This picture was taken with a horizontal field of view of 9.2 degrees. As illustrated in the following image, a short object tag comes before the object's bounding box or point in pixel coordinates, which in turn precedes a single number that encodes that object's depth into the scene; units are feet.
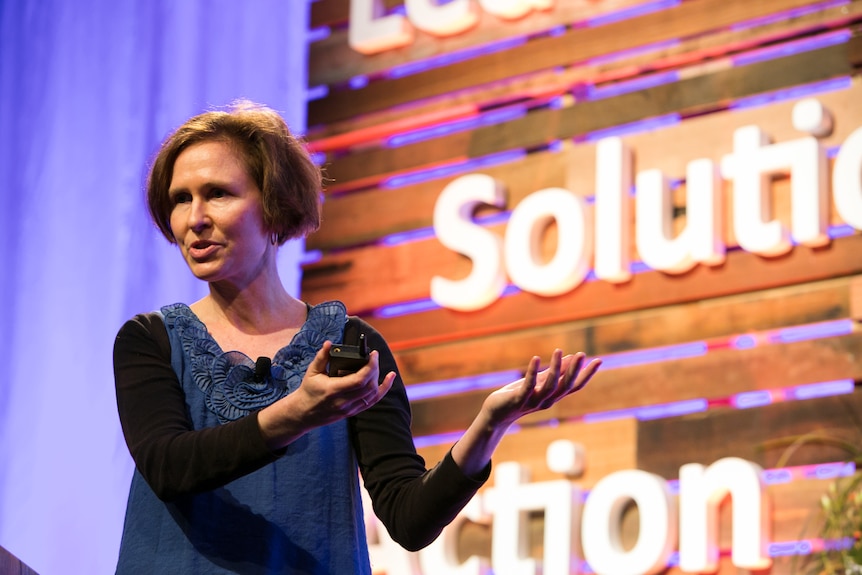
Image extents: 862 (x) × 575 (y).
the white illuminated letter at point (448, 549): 35.46
